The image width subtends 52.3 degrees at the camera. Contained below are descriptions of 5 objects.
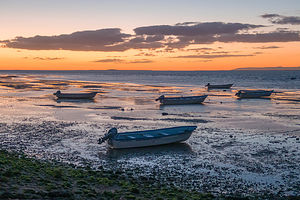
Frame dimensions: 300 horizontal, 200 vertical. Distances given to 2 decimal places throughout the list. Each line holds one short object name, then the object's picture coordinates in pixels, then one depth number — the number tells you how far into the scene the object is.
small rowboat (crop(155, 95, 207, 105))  49.22
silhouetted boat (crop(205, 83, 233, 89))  92.59
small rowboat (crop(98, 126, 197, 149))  21.95
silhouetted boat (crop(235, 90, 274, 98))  60.62
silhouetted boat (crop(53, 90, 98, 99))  55.31
